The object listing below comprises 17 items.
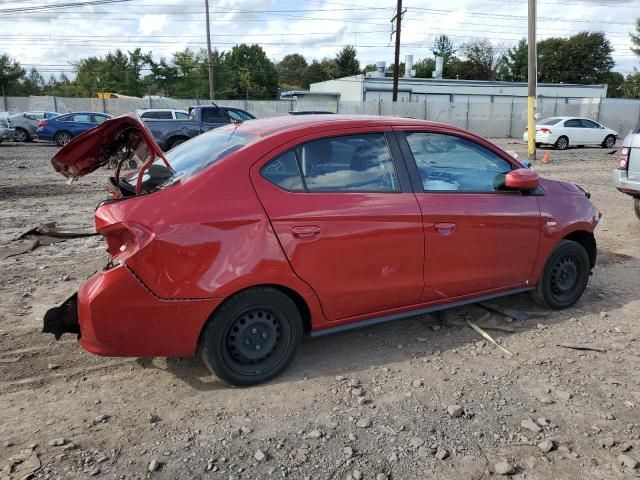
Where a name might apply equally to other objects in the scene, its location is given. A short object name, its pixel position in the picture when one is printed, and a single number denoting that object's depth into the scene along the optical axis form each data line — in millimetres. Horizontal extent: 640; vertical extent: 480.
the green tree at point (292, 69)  99225
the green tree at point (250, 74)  69875
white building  45844
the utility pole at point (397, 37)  30886
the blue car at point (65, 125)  22422
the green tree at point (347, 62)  84188
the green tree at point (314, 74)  95312
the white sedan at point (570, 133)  23750
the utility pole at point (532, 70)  16734
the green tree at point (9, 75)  52031
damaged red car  3061
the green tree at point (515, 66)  80625
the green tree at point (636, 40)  69100
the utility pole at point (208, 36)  39234
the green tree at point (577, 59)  82812
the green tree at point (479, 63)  85438
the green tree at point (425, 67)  79938
